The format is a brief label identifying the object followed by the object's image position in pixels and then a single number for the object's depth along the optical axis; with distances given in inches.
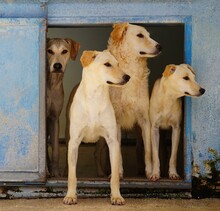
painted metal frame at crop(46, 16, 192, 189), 384.5
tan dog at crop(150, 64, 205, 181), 384.5
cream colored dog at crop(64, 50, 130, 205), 362.7
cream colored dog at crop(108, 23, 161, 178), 399.8
